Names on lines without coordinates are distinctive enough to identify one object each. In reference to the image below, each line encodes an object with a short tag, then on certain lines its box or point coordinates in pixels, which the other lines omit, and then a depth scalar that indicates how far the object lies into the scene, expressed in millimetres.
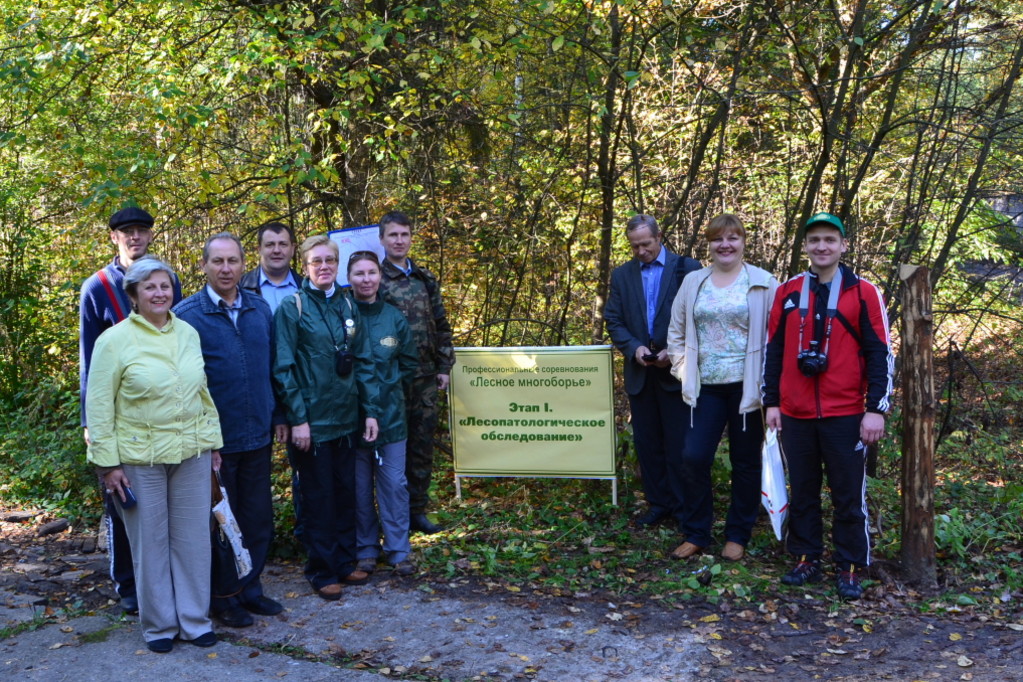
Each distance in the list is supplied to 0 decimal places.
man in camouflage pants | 6082
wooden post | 5145
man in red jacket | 4945
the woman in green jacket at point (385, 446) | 5422
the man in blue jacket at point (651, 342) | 6117
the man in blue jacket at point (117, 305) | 4816
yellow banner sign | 6859
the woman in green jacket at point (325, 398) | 4984
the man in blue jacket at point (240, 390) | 4641
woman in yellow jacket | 4156
